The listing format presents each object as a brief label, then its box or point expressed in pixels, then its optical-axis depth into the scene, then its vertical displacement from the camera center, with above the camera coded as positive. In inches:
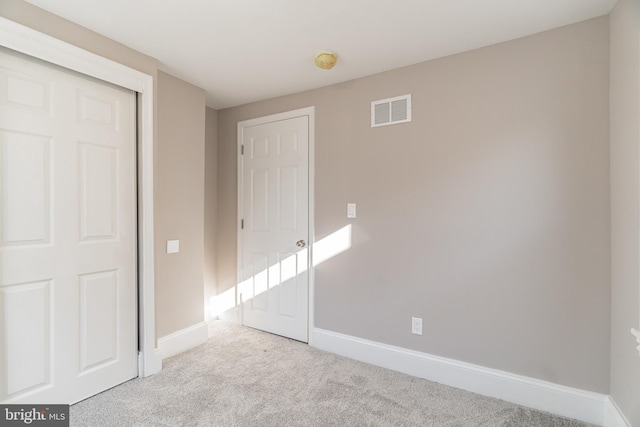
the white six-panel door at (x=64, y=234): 66.1 -4.9
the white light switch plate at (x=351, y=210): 103.8 +1.1
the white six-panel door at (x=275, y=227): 115.3 -5.2
